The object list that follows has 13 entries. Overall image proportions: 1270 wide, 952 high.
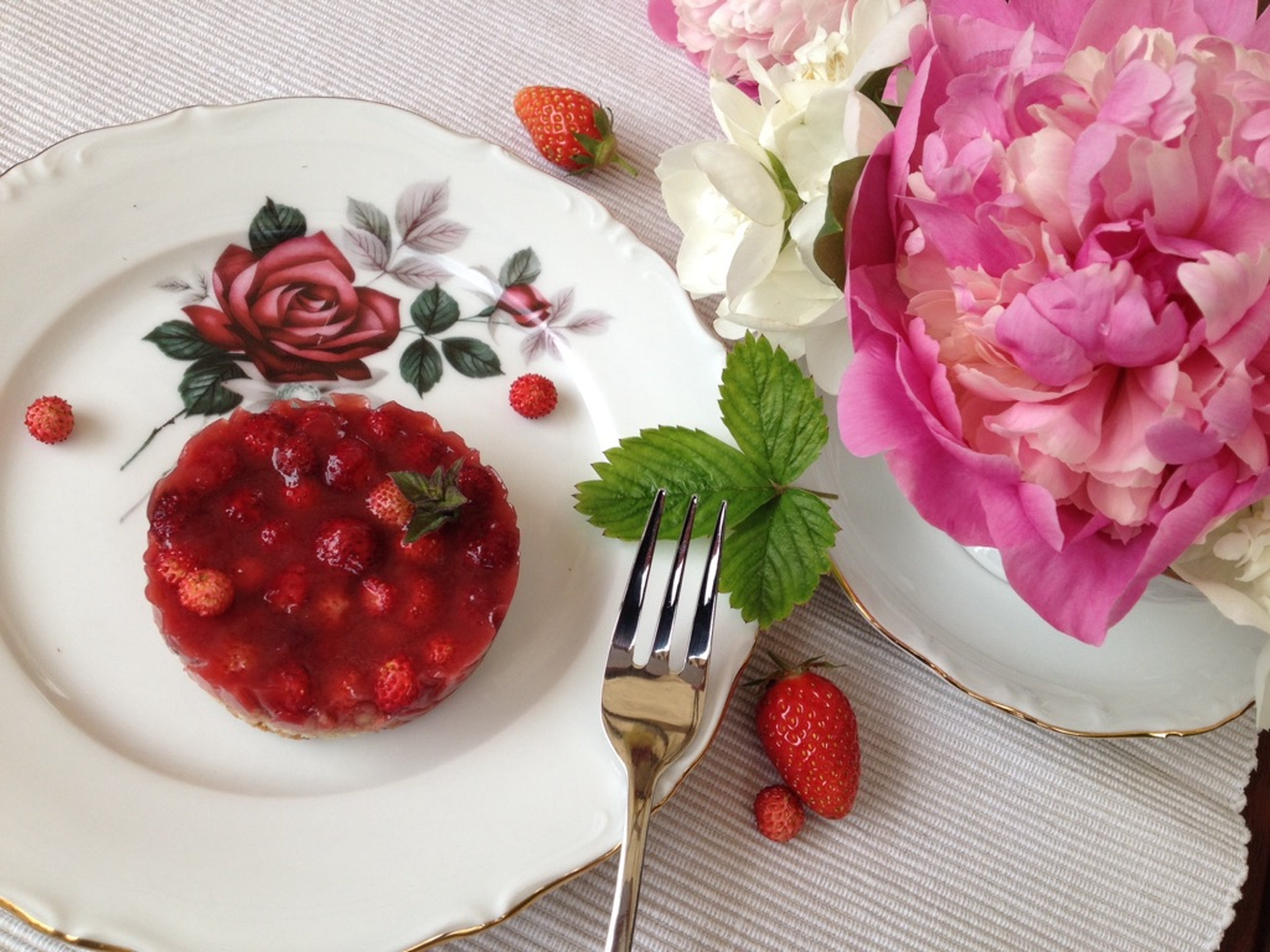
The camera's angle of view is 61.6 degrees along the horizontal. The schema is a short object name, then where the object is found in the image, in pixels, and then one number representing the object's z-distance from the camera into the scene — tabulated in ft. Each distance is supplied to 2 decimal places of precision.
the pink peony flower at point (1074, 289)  0.50
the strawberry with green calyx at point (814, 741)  0.73
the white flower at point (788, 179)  0.63
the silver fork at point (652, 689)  0.69
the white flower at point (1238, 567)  0.60
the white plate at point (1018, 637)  0.76
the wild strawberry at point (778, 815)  0.74
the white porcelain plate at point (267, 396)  0.66
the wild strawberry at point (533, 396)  0.84
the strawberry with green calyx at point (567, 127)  0.93
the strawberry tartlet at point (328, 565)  0.70
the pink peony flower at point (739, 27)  0.80
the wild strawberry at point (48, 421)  0.77
